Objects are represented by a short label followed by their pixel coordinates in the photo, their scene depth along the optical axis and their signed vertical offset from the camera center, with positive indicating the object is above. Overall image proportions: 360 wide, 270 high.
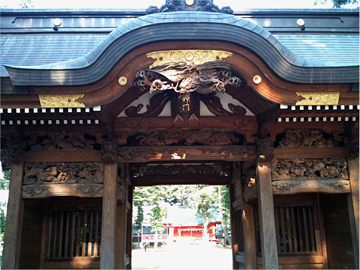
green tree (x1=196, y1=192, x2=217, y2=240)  25.88 +1.19
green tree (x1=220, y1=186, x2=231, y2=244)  21.58 +0.12
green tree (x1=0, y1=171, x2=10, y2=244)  12.16 +1.69
